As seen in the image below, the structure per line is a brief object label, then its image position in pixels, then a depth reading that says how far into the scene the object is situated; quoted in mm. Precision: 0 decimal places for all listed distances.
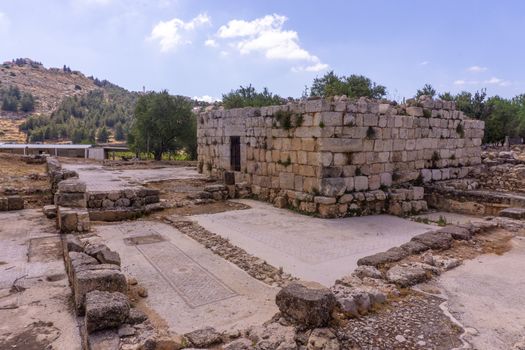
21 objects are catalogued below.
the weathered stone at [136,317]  4254
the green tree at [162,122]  27219
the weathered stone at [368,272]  5336
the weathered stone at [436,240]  6621
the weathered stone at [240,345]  3650
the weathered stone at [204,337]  3877
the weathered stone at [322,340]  3666
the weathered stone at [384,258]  5879
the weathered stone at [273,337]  3713
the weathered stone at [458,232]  7121
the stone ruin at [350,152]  10539
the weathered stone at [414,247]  6388
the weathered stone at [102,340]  3750
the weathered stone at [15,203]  11174
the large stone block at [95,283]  4676
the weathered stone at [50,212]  10102
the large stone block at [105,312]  3990
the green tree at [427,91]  31622
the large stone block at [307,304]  3979
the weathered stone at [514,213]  8695
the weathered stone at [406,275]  5115
